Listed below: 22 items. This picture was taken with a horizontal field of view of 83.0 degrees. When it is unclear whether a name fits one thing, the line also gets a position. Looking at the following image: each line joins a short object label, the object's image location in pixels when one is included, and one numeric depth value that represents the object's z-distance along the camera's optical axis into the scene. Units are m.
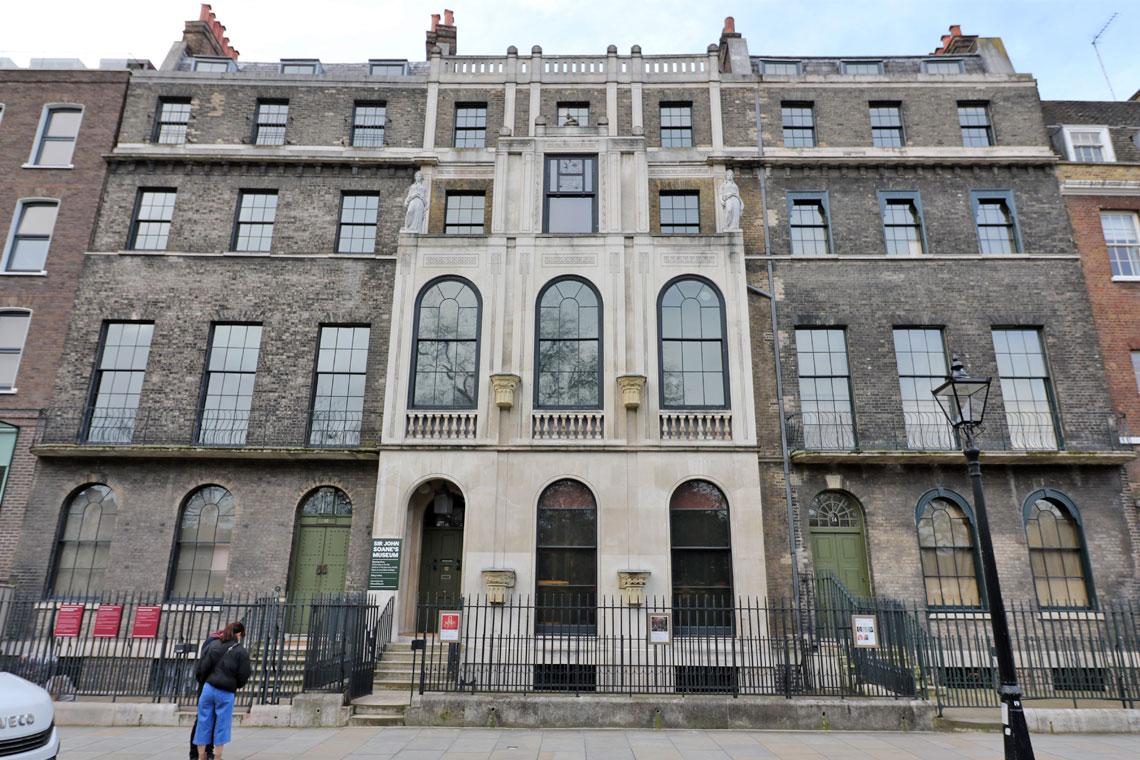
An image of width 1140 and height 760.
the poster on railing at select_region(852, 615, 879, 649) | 11.48
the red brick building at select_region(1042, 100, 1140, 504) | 17.50
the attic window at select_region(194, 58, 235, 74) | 22.00
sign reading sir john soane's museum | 14.48
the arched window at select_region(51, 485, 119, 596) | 16.08
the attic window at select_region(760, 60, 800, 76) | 21.84
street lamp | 7.45
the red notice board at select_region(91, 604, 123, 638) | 12.41
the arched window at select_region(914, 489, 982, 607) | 15.84
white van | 6.06
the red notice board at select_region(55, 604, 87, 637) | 12.43
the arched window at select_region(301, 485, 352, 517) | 16.61
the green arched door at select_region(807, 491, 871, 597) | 16.05
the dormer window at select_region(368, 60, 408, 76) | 22.80
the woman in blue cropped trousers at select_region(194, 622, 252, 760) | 7.81
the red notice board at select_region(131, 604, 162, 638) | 12.46
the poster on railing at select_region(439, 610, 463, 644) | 11.34
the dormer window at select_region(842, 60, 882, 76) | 21.83
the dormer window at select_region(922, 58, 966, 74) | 21.36
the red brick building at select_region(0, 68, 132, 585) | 16.95
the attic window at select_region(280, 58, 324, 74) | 22.86
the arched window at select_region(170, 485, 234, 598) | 16.06
